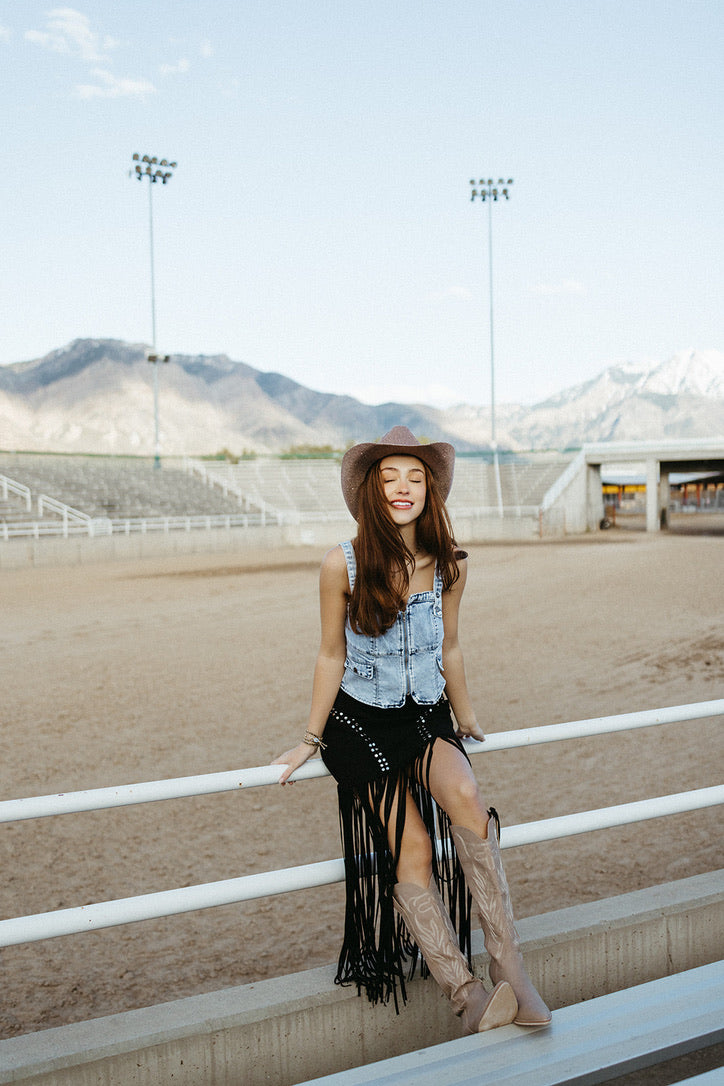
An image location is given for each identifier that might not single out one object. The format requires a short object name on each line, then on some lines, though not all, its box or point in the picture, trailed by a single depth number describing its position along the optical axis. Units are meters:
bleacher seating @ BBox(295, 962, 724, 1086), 1.92
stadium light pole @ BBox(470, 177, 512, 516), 47.28
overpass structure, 38.69
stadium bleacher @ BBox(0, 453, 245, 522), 31.95
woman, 2.24
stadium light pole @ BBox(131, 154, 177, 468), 44.41
